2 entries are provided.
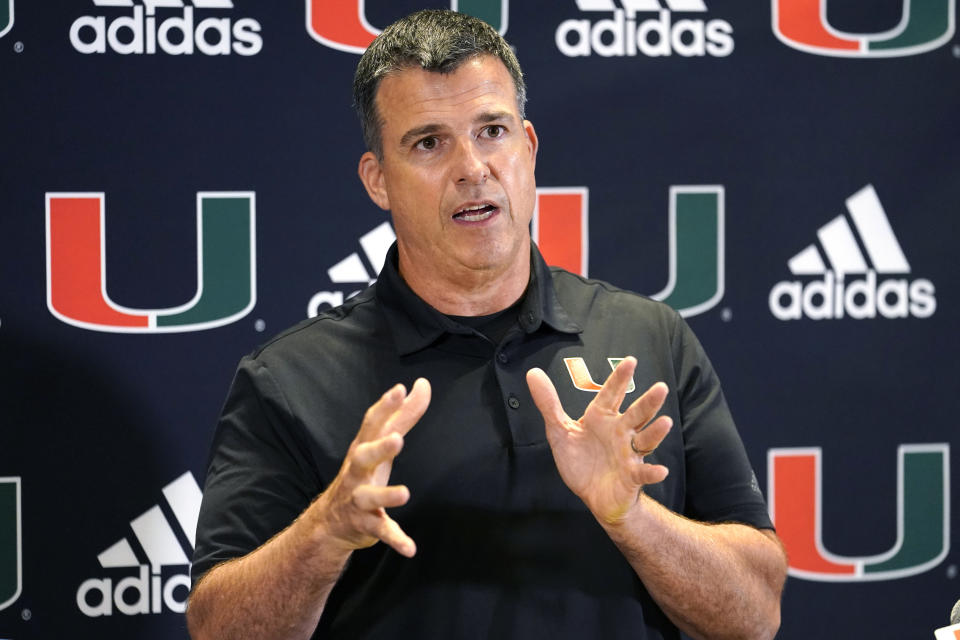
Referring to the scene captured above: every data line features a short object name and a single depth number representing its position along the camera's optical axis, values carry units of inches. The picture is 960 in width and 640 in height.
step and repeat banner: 267.7
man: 246.9
